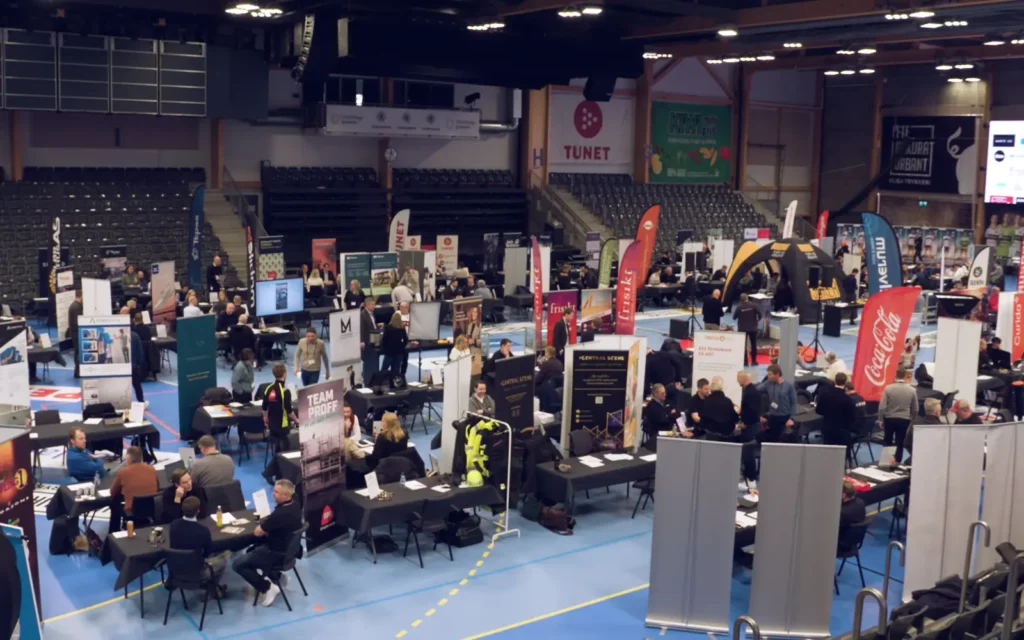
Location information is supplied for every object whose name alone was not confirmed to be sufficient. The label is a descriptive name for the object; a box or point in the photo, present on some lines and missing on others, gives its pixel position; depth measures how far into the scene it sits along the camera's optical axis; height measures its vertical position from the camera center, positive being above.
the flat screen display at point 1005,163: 34.16 +2.64
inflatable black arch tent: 22.11 -0.53
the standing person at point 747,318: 19.91 -1.53
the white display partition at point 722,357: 14.17 -1.64
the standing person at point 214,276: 22.95 -1.16
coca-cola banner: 13.84 -1.24
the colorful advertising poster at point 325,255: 24.33 -0.68
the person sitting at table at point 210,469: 10.22 -2.39
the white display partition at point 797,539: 8.94 -2.58
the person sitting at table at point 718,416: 12.77 -2.18
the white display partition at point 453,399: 11.82 -1.95
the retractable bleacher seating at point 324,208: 28.23 +0.50
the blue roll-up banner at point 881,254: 18.03 -0.23
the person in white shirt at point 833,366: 14.72 -1.79
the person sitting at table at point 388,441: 11.44 -2.32
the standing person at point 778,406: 13.25 -2.14
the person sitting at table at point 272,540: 9.25 -2.78
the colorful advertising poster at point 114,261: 21.56 -0.85
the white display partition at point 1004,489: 9.84 -2.31
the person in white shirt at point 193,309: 18.11 -1.50
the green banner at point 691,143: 36.59 +3.29
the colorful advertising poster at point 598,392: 13.05 -1.97
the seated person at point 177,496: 9.73 -2.55
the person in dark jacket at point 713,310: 20.53 -1.44
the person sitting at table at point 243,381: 13.92 -2.09
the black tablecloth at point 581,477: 11.34 -2.67
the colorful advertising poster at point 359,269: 22.23 -0.90
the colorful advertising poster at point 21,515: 6.93 -2.24
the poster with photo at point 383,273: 22.60 -0.98
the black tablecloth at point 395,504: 10.23 -2.74
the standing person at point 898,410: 13.26 -2.13
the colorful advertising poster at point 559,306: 17.75 -1.26
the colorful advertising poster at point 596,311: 18.97 -1.41
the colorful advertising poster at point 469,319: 16.31 -1.40
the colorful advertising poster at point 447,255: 25.70 -0.63
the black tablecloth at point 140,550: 8.99 -2.85
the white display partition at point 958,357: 14.86 -1.63
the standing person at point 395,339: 16.59 -1.75
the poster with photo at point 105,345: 13.45 -1.62
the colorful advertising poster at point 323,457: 10.19 -2.28
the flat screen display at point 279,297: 19.03 -1.33
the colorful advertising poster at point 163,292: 19.03 -1.29
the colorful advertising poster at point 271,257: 21.70 -0.68
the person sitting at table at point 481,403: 12.45 -2.07
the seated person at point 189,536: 8.89 -2.65
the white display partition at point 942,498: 9.44 -2.30
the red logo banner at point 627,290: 17.34 -0.93
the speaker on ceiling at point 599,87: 27.77 +3.90
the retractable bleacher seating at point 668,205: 33.31 +1.00
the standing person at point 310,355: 15.28 -1.89
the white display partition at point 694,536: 9.02 -2.60
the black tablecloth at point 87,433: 12.15 -2.50
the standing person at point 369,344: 16.75 -1.87
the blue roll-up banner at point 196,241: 21.02 -0.38
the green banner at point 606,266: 24.89 -0.77
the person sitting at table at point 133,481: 9.91 -2.46
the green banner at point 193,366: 13.90 -1.91
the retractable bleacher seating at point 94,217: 23.08 +0.06
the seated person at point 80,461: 11.27 -2.60
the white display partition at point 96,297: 17.12 -1.27
